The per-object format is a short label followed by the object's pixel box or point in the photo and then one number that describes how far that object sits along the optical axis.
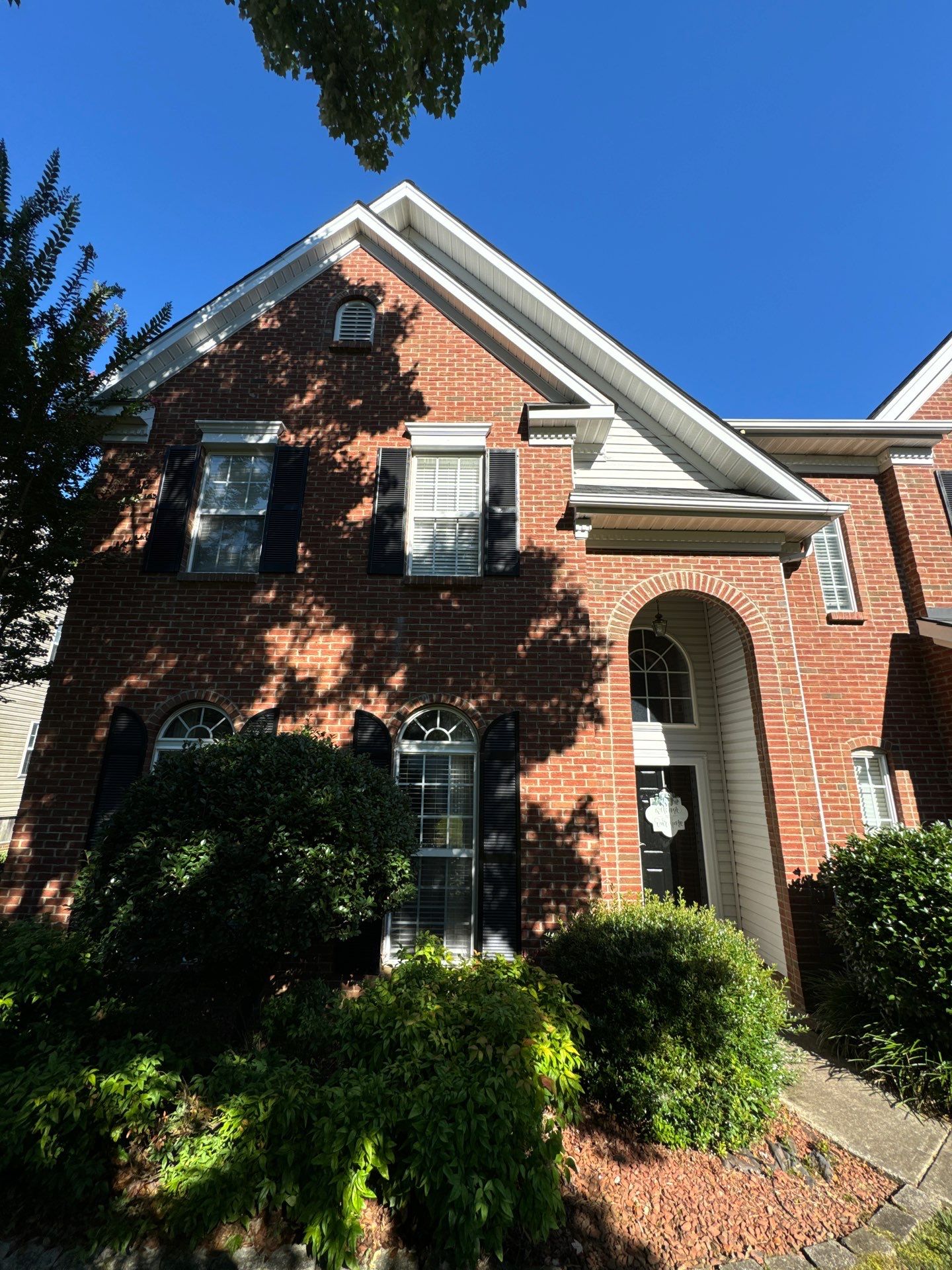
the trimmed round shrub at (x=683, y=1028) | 4.06
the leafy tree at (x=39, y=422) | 6.23
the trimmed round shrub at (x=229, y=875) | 4.28
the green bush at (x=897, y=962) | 4.85
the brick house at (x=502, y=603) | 6.60
